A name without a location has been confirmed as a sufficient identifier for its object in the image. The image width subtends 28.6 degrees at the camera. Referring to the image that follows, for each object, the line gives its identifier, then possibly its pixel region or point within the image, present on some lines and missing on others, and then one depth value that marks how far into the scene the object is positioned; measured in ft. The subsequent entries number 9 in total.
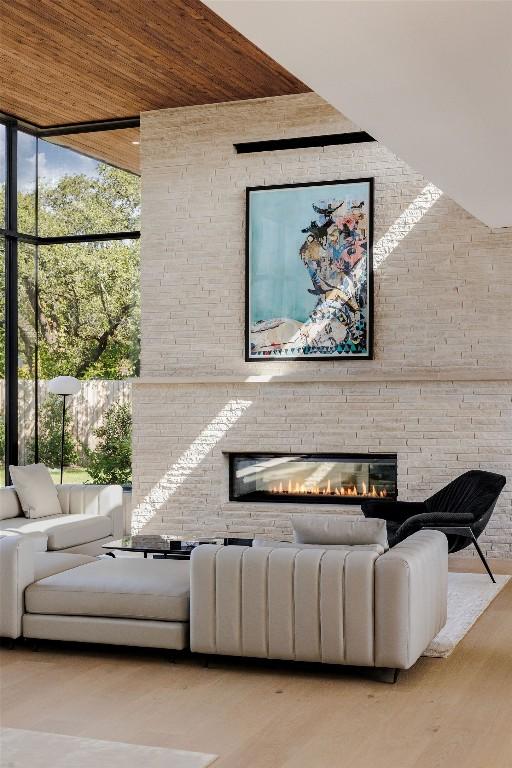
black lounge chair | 23.66
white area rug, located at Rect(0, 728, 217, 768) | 12.26
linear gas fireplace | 29.55
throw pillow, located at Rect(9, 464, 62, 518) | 27.81
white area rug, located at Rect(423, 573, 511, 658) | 17.88
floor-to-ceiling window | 33.42
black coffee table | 22.88
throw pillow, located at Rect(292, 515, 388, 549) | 17.08
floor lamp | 31.60
